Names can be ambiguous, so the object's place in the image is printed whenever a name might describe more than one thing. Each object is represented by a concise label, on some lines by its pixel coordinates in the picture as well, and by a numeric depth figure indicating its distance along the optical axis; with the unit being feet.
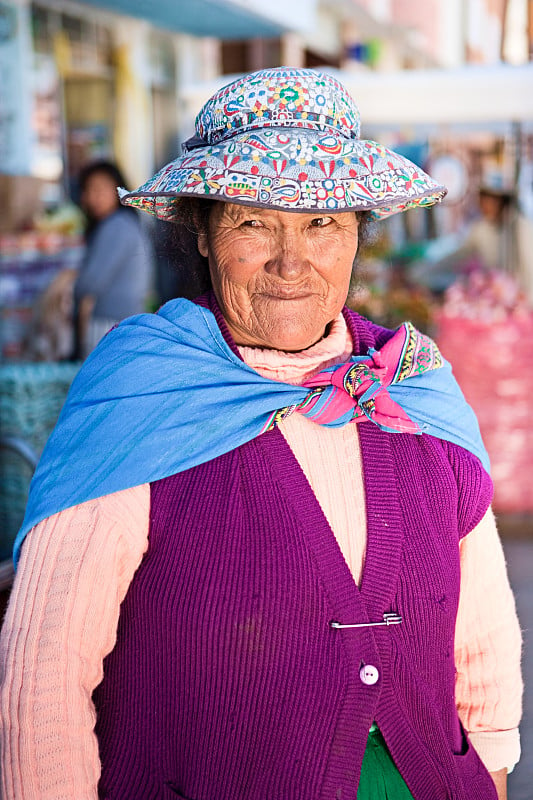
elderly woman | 4.66
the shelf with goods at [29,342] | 10.79
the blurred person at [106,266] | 18.13
